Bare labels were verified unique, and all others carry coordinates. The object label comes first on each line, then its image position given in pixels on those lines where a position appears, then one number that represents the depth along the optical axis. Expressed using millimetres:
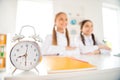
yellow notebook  481
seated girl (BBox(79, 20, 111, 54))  1113
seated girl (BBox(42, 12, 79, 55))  983
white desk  411
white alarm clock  443
